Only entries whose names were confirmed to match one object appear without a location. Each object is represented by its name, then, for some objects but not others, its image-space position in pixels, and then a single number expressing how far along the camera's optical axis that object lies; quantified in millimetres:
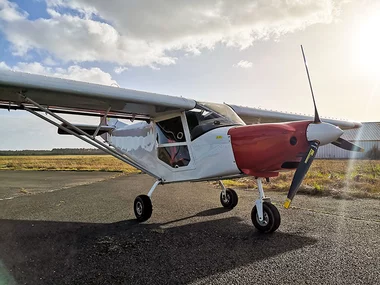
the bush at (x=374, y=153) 38844
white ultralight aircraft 4840
